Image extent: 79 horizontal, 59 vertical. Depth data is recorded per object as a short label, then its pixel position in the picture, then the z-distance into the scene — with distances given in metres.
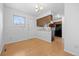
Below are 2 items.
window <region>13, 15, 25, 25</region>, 2.36
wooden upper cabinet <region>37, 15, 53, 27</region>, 3.17
